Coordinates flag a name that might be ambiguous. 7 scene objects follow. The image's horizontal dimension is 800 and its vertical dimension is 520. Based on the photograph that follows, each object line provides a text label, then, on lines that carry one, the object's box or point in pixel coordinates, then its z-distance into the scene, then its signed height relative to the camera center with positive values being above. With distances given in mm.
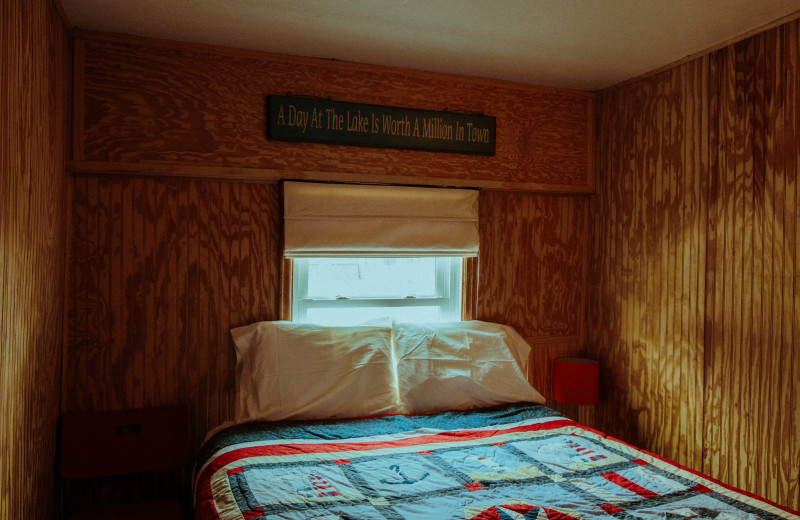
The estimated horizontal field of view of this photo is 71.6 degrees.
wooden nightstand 2551 -924
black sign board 3020 +753
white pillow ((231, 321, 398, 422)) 2789 -610
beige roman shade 3033 +209
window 3191 -195
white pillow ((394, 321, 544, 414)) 3002 -622
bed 1920 -843
